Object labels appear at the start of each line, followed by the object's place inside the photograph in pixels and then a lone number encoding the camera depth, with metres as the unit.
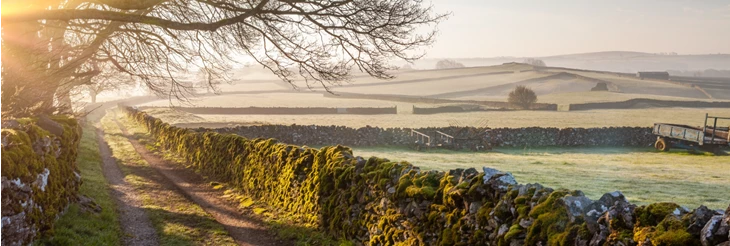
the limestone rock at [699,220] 4.07
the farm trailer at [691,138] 29.89
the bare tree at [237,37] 9.88
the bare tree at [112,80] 21.47
